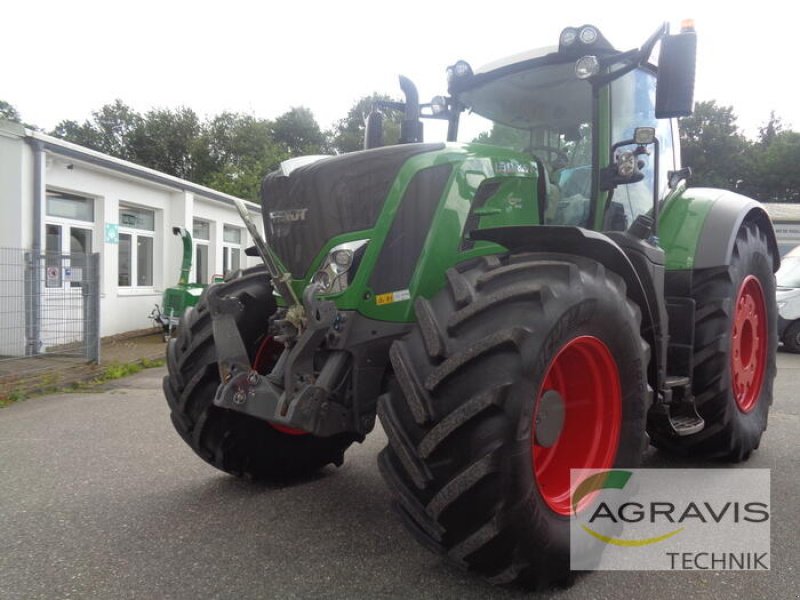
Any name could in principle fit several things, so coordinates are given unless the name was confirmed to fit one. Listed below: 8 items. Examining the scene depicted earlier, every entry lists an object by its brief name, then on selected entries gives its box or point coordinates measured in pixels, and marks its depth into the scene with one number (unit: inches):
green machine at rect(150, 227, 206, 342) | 446.0
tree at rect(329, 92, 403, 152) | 1676.9
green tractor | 83.6
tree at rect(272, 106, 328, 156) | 1684.3
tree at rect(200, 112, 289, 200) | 1309.2
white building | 358.9
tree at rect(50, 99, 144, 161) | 1480.1
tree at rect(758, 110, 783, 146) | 1968.5
